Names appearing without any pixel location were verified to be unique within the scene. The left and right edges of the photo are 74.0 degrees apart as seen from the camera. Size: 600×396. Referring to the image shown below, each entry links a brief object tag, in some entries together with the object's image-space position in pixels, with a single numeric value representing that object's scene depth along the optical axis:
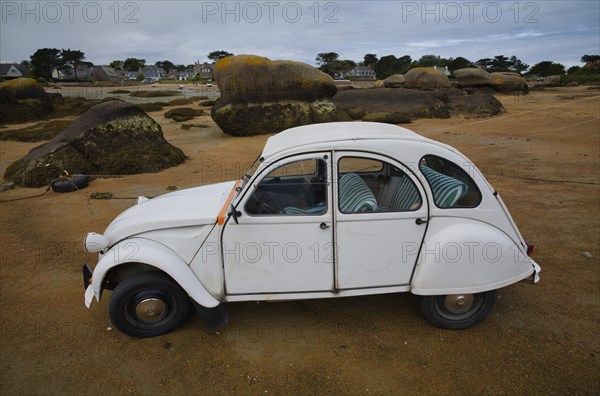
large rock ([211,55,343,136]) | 15.73
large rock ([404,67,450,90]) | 28.27
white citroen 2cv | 3.45
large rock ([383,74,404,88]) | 32.44
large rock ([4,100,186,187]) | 10.02
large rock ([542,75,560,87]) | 41.56
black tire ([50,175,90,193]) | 8.89
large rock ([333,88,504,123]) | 20.53
